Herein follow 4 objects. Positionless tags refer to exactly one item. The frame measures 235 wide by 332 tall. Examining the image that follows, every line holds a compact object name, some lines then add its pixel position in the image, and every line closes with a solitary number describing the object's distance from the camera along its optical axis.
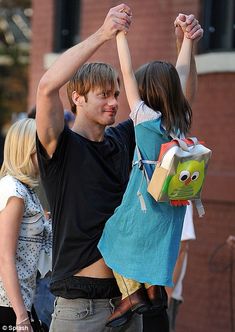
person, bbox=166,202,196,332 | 12.02
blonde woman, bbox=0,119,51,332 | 8.37
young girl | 7.05
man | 7.21
